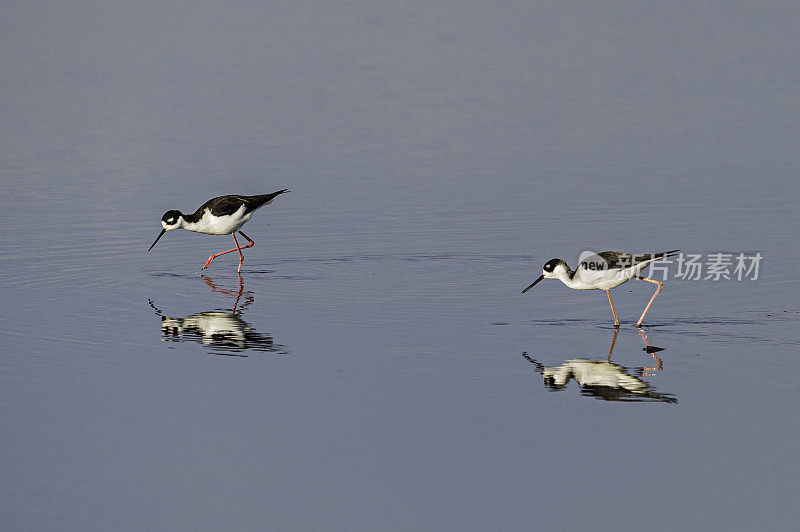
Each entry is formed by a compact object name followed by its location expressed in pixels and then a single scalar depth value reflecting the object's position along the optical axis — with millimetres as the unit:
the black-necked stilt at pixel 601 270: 12711
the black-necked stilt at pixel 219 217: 16859
